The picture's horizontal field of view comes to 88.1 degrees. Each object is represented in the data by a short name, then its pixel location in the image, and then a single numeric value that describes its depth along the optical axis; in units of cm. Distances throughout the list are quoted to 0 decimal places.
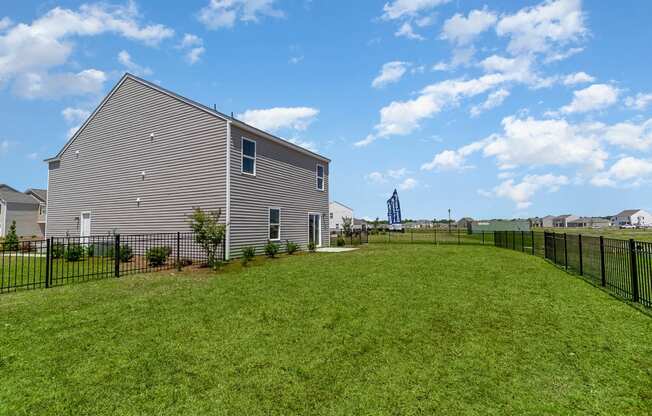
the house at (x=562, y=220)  11450
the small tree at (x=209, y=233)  1220
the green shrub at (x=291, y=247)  1748
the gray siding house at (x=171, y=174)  1460
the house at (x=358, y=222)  7378
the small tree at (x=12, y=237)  2154
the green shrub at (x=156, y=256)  1253
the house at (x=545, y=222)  11700
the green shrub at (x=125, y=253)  1348
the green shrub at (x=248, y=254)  1389
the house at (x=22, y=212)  3634
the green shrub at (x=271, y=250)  1563
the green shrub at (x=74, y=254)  1414
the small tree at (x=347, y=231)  3069
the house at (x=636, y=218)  10388
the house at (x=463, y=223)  8219
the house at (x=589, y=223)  10431
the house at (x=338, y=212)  6087
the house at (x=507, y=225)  5780
